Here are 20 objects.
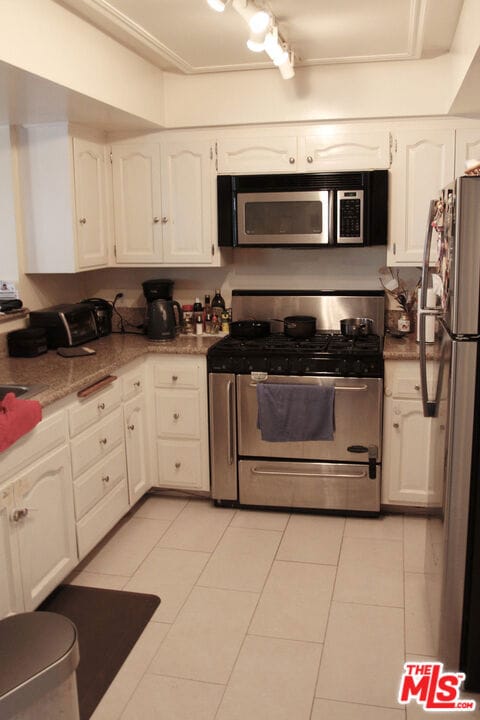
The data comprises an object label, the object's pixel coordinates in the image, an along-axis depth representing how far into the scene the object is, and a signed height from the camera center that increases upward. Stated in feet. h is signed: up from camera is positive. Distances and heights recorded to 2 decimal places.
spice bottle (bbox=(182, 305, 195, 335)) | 13.65 -1.36
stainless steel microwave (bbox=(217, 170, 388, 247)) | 12.01 +0.71
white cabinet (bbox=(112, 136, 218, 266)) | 12.69 +0.93
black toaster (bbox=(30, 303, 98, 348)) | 12.03 -1.23
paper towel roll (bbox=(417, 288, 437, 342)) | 10.87 -1.23
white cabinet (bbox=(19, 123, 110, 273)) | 11.69 +0.98
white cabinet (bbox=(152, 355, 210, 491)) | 12.34 -3.08
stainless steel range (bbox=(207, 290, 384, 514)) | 11.55 -3.04
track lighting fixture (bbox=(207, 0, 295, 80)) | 8.29 +2.85
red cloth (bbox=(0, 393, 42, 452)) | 7.69 -1.88
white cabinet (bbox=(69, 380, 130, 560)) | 9.83 -3.22
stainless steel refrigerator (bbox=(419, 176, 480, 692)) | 6.81 -1.90
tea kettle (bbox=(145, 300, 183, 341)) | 12.85 -1.27
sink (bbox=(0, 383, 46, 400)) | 9.27 -1.81
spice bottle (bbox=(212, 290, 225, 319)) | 13.71 -1.09
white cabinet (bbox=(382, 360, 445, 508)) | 11.54 -3.21
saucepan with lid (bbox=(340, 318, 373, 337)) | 12.26 -1.39
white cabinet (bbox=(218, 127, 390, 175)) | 12.00 +1.72
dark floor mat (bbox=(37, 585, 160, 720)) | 7.88 -4.79
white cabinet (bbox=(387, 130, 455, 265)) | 11.79 +1.11
